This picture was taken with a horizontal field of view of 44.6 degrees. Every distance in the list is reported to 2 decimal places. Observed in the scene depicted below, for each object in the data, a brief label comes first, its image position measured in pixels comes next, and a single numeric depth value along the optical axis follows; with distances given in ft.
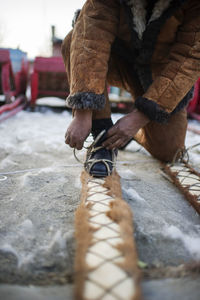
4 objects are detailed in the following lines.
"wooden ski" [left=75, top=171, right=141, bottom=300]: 1.57
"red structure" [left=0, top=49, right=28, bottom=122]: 9.85
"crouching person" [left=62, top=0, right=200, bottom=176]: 3.30
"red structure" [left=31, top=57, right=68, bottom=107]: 11.09
